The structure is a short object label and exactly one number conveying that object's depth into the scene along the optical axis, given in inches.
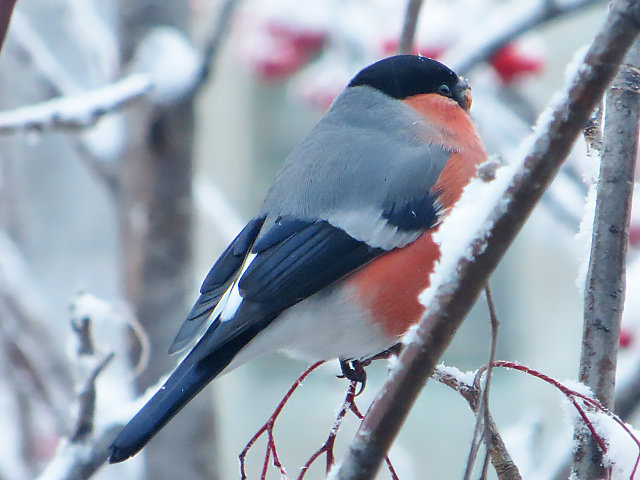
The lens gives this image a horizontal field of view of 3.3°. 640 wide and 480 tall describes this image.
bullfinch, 103.4
